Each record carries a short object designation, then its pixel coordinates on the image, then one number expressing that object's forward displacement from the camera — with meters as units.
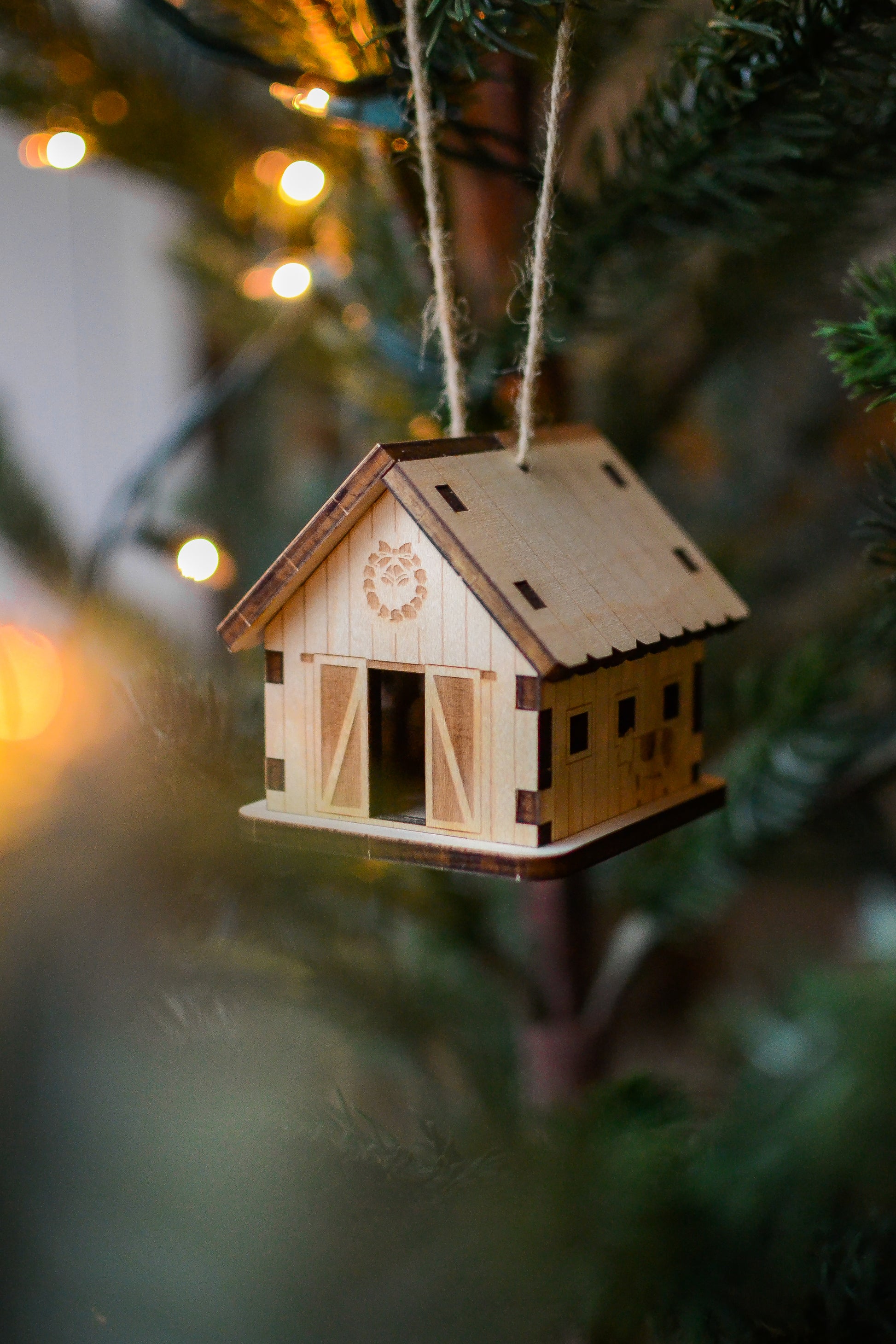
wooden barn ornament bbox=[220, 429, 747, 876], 0.57
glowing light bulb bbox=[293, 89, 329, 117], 0.59
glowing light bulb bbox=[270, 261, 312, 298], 0.63
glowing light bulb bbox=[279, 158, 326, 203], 0.63
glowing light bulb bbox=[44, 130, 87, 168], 0.63
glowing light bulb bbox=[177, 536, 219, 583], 0.61
